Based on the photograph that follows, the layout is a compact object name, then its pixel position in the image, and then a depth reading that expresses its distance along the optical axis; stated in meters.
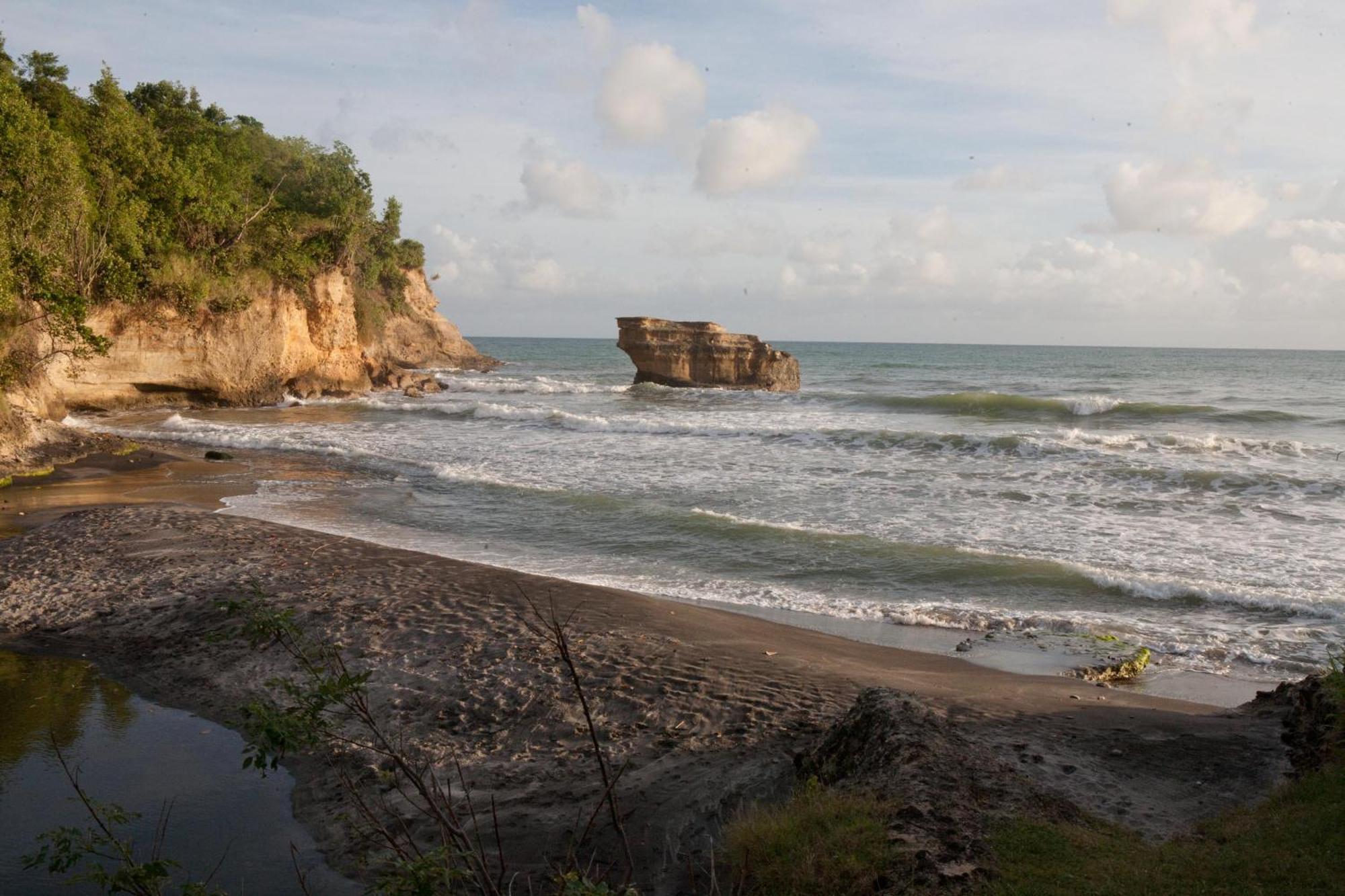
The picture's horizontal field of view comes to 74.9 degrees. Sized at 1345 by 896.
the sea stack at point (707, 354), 46.56
